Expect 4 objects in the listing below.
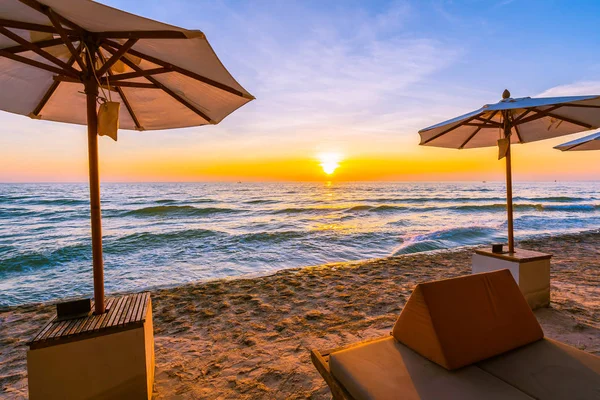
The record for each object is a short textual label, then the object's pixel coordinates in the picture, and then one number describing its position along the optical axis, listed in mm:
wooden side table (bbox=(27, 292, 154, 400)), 1735
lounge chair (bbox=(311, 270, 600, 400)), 1441
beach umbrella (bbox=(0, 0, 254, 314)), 1580
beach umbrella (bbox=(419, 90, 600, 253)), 3219
